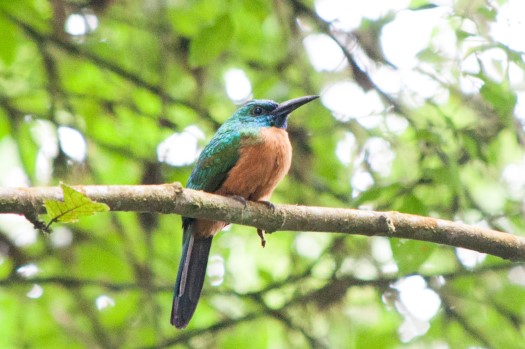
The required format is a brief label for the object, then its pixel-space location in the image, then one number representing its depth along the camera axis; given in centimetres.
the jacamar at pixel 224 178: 726
